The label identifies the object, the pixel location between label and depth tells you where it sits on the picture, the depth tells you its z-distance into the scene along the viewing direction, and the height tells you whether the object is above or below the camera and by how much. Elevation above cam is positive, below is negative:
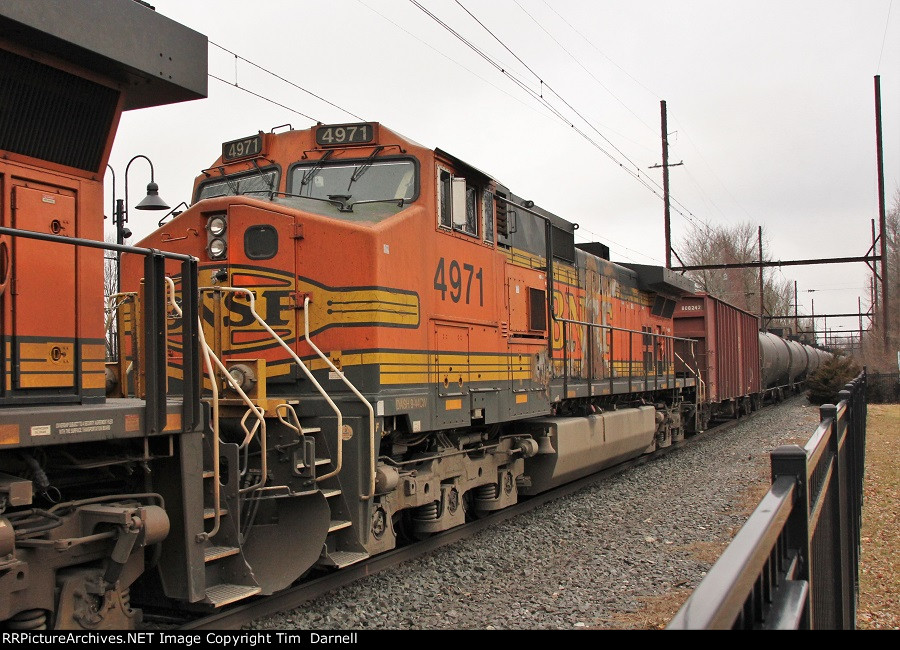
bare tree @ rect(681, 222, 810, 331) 54.94 +7.09
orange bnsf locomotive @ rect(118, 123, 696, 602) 5.64 +0.20
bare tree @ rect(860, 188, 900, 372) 43.75 +3.09
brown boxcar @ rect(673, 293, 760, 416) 18.88 +0.30
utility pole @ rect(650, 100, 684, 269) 28.18 +7.10
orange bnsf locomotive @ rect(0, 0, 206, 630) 3.90 +0.16
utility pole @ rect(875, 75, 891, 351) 31.08 +5.47
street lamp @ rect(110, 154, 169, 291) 10.85 +2.33
